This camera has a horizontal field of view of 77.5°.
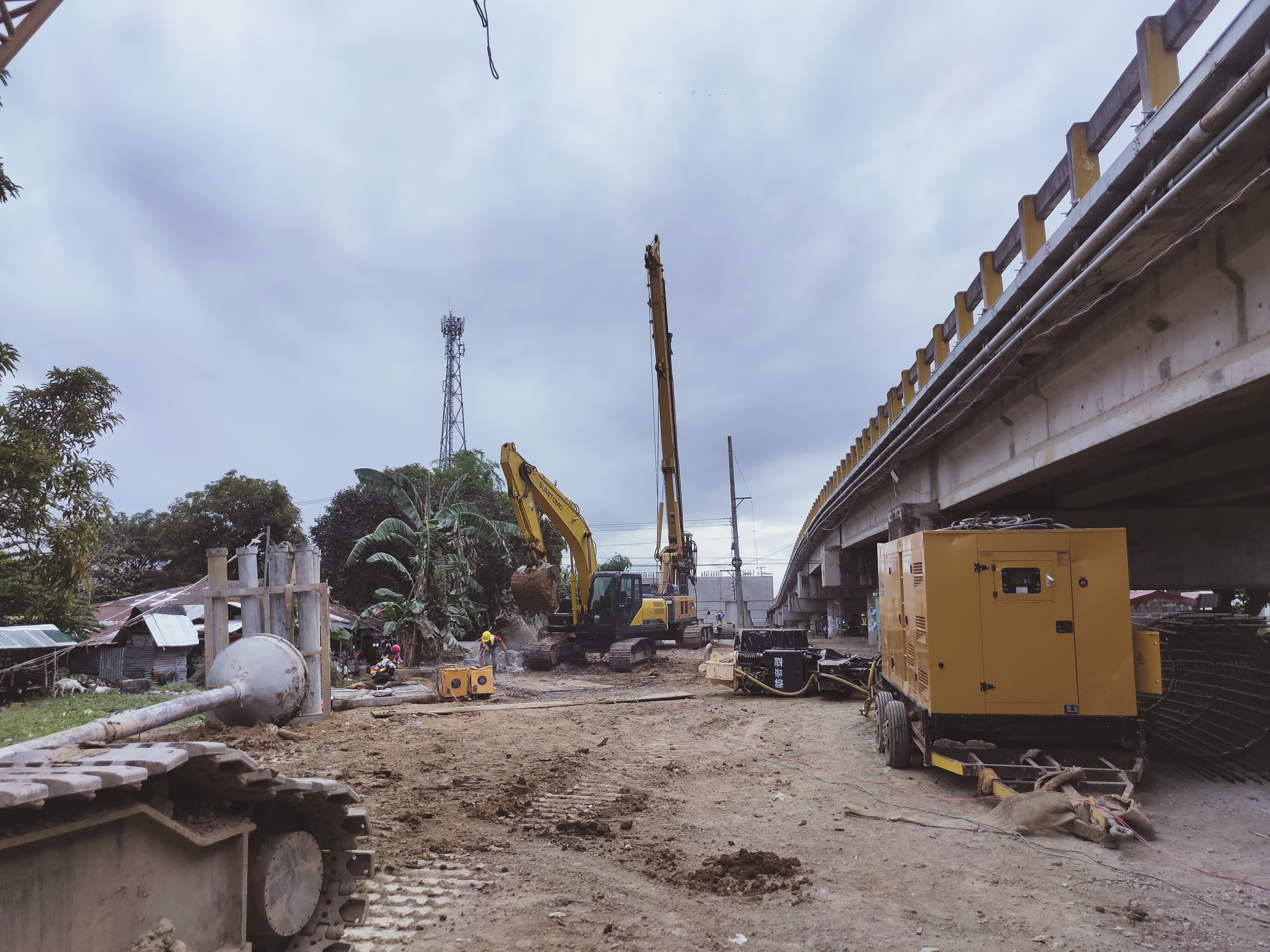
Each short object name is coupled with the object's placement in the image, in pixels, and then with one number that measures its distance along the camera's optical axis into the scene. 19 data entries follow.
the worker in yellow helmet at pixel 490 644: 21.02
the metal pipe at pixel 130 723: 6.91
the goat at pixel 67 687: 20.11
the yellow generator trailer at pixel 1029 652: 7.72
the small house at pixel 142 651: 24.72
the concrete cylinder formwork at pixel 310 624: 11.45
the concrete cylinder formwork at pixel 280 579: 11.32
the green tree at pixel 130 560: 34.44
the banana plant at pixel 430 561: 21.23
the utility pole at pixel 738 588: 34.38
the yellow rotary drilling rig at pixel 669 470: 27.11
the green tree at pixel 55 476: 9.69
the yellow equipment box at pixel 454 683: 16.31
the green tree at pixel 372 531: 35.72
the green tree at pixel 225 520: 41.69
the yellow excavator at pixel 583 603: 22.17
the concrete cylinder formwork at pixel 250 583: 11.14
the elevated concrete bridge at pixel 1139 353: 5.37
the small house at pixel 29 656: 19.36
